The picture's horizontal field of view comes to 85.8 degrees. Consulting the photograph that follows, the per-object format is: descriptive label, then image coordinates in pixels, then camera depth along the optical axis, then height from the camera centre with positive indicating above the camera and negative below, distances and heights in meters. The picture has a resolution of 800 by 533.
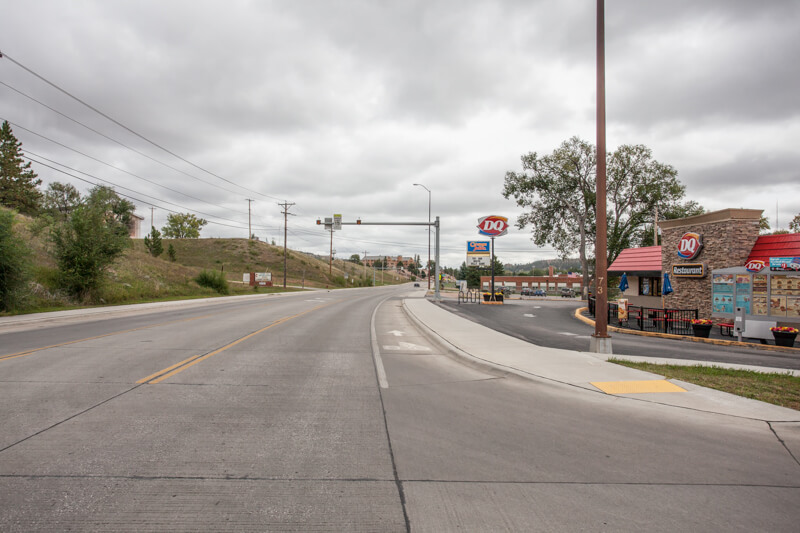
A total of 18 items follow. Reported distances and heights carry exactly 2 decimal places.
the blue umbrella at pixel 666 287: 20.56 -0.28
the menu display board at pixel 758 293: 16.14 -0.46
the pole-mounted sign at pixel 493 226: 36.88 +4.67
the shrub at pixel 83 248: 23.31 +1.50
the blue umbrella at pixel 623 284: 25.23 -0.19
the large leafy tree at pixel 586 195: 43.91 +9.02
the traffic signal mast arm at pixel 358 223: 33.55 +4.32
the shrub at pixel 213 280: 43.38 -0.32
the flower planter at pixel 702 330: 15.31 -1.73
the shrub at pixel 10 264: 18.12 +0.46
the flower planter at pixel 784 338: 13.48 -1.77
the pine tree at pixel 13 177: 57.09 +13.33
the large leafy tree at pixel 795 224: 43.34 +5.91
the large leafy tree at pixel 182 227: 127.82 +14.85
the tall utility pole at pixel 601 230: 10.21 +1.22
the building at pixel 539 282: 118.75 -0.55
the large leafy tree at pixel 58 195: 70.00 +13.85
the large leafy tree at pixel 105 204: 24.31 +4.17
